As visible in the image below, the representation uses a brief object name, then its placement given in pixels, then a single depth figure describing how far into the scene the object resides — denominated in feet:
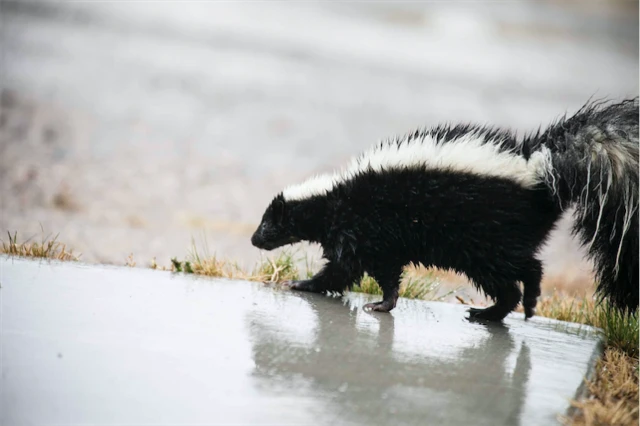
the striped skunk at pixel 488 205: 32.22
